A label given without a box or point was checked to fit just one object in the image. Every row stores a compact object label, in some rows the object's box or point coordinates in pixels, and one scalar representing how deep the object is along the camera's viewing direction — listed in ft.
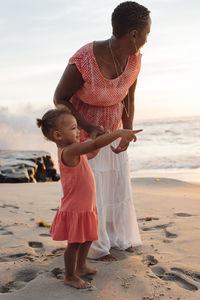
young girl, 8.14
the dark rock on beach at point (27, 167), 25.86
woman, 8.87
